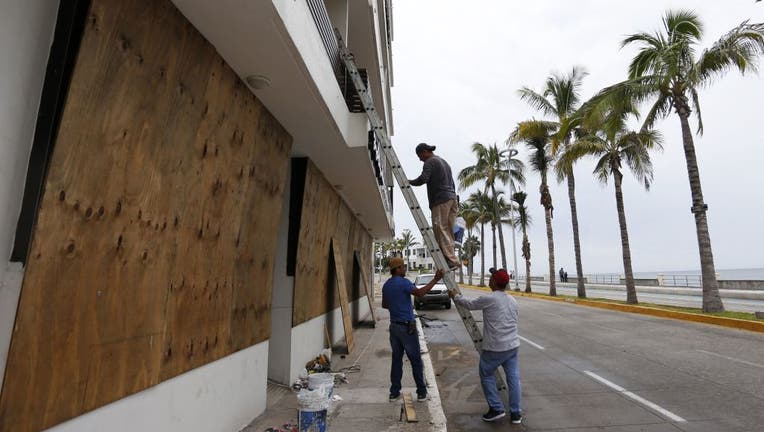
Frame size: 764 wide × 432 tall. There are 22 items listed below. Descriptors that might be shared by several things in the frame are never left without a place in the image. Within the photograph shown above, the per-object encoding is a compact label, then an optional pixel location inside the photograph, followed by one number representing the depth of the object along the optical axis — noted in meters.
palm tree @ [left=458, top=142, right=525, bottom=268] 37.75
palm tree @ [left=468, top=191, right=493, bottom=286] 48.28
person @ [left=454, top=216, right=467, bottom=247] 6.60
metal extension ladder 5.65
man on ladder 5.89
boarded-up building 2.24
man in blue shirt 5.72
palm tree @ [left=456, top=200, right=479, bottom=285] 52.38
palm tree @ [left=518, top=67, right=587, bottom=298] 24.00
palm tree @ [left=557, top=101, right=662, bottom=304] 19.72
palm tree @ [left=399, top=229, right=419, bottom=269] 102.78
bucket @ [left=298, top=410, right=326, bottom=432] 4.37
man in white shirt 5.20
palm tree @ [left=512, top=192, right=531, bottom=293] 38.74
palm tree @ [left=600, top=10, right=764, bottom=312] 14.15
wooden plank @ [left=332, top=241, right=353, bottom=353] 9.80
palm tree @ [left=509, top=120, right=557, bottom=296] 26.73
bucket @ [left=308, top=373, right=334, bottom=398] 4.95
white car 19.84
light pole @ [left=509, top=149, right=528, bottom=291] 35.47
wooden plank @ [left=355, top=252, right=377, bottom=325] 14.65
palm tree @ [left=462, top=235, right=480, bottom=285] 87.93
